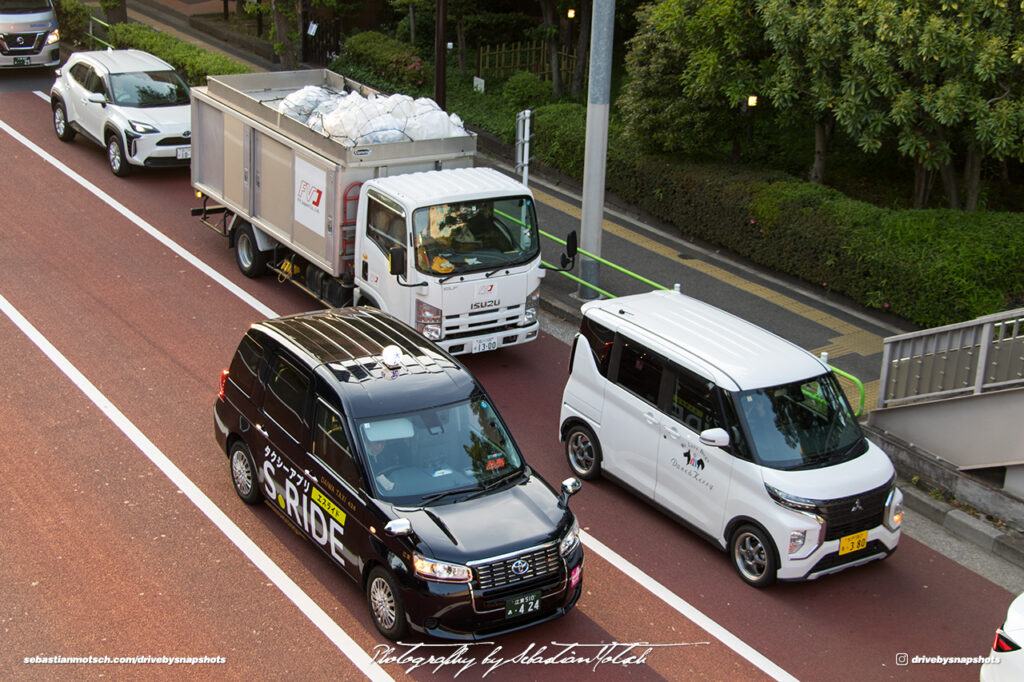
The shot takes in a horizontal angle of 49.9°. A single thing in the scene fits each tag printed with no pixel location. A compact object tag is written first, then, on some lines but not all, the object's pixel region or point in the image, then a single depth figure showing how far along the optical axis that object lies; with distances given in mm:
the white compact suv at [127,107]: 19438
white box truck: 13016
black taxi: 8133
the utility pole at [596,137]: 14875
